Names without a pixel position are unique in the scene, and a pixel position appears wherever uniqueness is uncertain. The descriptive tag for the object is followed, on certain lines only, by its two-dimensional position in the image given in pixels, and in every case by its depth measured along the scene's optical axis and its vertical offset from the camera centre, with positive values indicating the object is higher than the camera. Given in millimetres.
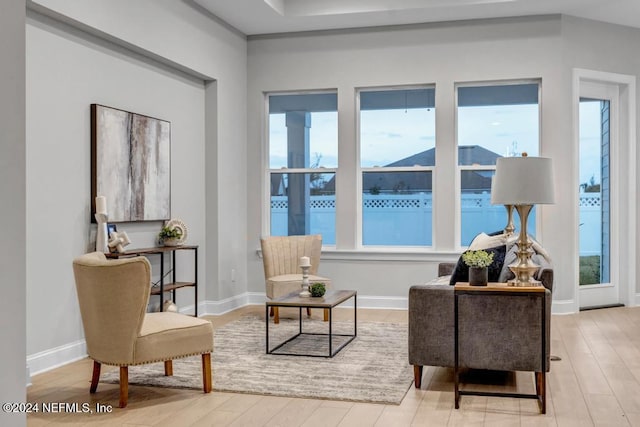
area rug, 3779 -1096
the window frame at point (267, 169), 7301 +414
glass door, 6891 +97
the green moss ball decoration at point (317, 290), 4977 -663
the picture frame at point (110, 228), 4824 -170
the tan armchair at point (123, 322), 3412 -633
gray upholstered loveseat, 3561 -713
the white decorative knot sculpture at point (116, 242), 4734 -269
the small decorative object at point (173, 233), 5676 -250
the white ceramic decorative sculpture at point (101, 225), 4648 -144
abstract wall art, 4820 +343
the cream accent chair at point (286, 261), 5957 -568
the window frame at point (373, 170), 6918 +380
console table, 4976 -502
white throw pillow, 4309 -260
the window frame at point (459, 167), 6730 +400
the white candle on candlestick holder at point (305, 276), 5081 -575
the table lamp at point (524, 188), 3607 +93
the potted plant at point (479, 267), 3623 -359
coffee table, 4660 -727
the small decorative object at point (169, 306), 5414 -862
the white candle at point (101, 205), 4660 +5
